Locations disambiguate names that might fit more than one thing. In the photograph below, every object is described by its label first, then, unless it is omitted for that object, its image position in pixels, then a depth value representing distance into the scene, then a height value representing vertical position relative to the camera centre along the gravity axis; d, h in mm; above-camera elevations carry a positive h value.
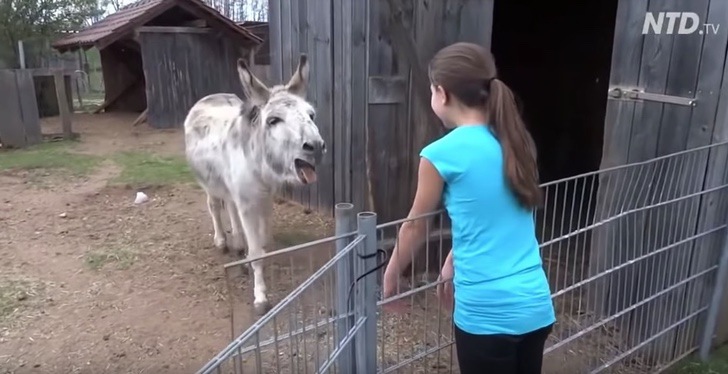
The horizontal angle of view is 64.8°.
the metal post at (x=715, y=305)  3432 -1557
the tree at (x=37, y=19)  15117 +578
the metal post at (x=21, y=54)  13891 -338
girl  1793 -532
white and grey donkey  3723 -802
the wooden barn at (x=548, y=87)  3383 -374
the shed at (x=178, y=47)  11844 -133
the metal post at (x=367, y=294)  1764 -781
